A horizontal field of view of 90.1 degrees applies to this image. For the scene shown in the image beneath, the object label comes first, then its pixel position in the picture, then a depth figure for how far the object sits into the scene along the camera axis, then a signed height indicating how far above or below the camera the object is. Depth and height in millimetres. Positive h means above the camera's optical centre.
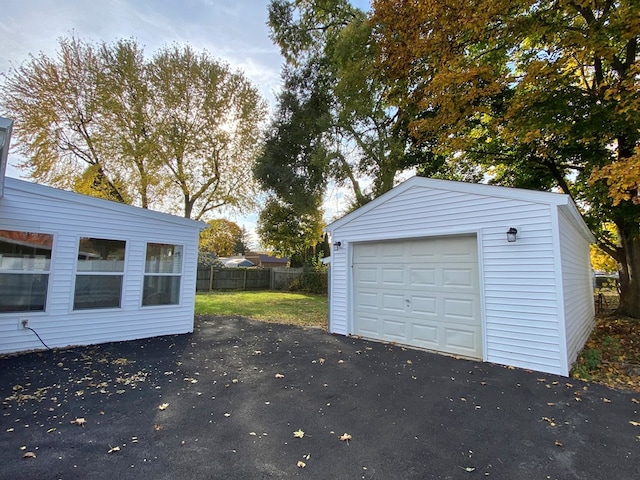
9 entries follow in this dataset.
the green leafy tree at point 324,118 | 12422 +6284
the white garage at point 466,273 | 4914 -23
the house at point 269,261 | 39500 +839
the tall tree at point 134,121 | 13047 +6169
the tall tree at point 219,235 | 17339 +2195
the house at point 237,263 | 27234 +355
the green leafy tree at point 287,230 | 19016 +2380
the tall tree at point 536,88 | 6910 +4806
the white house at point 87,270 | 5492 -119
